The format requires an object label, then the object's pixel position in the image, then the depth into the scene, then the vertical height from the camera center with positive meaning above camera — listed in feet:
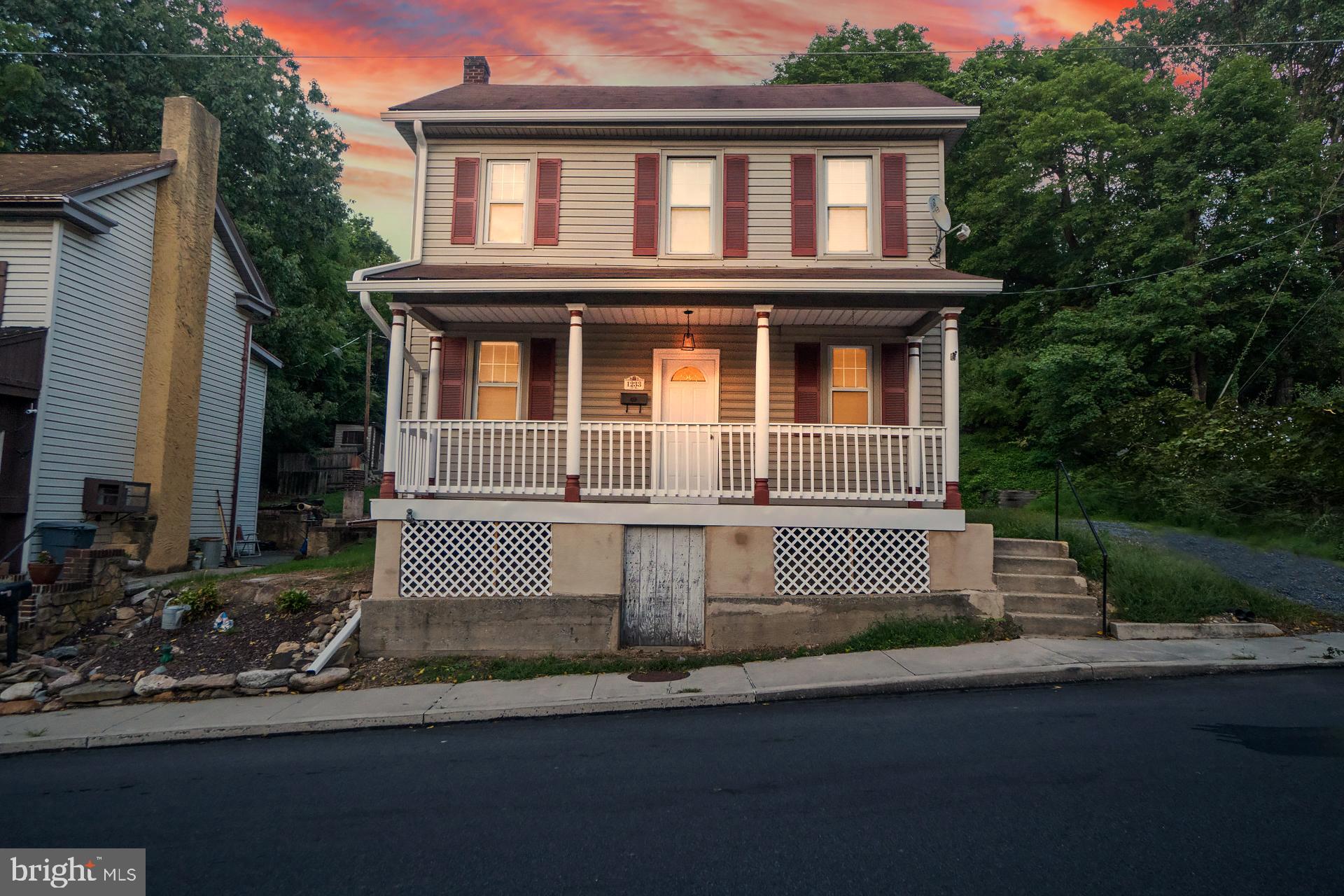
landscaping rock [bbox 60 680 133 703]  25.14 -6.92
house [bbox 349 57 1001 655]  29.14 +6.92
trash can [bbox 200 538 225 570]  44.93 -3.62
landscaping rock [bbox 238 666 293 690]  25.68 -6.46
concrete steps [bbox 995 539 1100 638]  27.89 -3.09
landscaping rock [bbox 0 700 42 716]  24.52 -7.33
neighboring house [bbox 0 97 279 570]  36.40 +8.36
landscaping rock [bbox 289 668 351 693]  25.70 -6.53
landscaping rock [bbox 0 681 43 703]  25.11 -6.96
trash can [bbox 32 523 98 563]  36.09 -2.26
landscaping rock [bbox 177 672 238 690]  25.50 -6.59
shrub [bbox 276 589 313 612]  30.42 -4.38
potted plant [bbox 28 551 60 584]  29.86 -3.34
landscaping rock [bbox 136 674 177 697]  25.41 -6.71
